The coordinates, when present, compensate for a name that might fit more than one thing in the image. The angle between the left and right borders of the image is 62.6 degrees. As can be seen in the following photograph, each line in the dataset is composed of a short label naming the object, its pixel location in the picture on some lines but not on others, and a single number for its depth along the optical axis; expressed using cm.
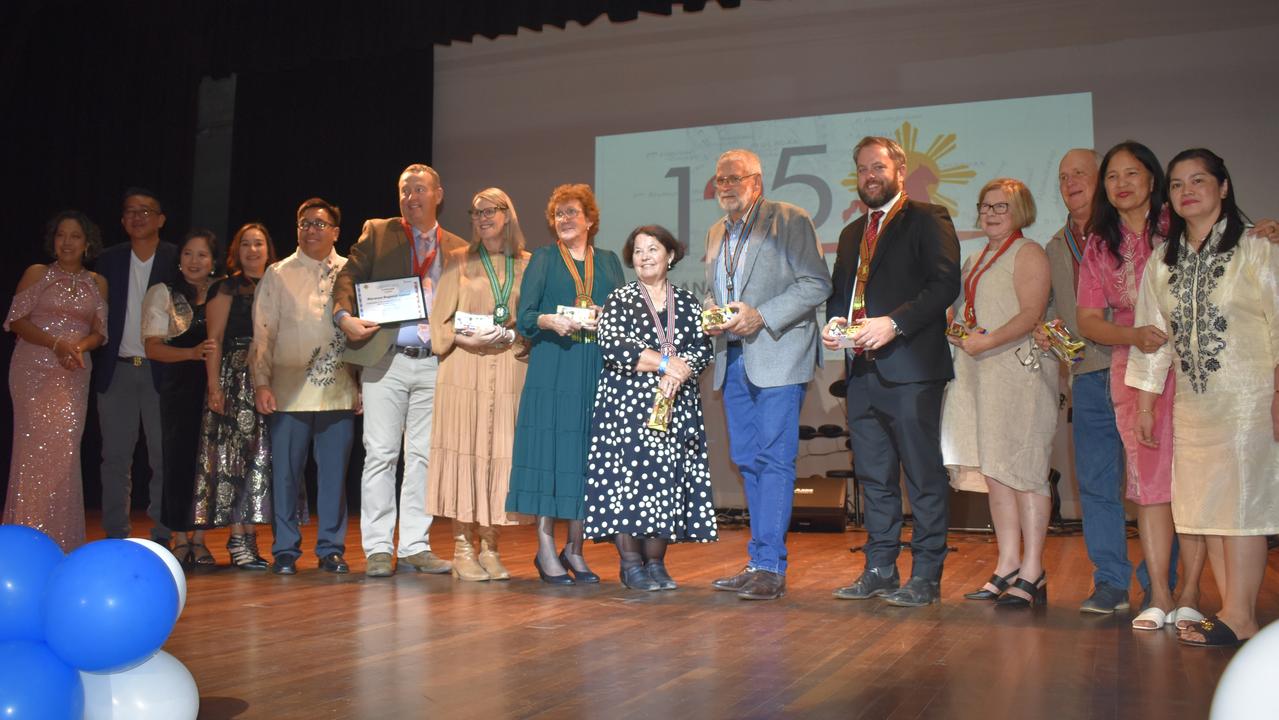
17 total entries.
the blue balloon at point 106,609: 171
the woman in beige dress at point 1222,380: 278
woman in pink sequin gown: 442
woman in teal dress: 392
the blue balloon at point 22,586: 175
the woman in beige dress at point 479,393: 405
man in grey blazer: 366
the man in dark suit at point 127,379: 464
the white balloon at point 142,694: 177
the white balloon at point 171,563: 199
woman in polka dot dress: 373
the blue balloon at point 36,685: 159
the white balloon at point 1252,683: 134
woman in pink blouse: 306
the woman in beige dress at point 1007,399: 347
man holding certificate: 424
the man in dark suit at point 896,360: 346
